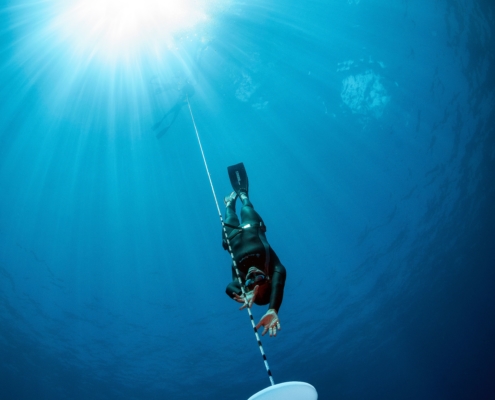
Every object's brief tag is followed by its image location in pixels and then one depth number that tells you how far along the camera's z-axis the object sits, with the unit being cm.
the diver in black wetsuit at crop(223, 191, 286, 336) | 403
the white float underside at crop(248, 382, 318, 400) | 243
